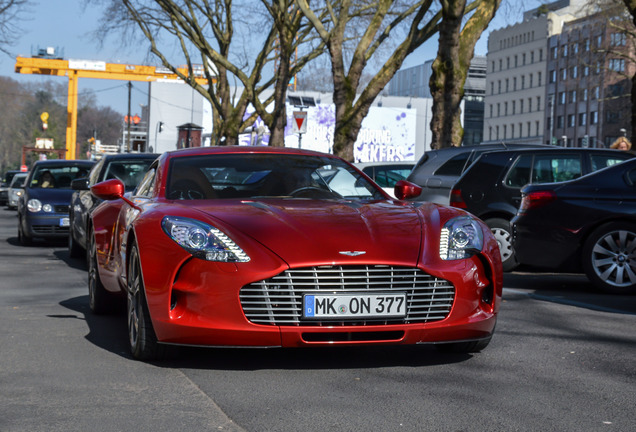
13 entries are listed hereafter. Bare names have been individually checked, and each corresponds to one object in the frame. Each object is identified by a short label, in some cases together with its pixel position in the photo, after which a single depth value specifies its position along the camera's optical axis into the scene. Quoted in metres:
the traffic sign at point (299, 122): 26.76
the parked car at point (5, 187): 46.69
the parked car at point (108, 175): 13.99
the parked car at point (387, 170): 20.66
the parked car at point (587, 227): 10.12
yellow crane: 68.44
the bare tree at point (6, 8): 29.34
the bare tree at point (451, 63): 18.73
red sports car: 5.35
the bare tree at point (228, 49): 30.09
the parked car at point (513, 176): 12.75
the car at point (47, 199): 17.47
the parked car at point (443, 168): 14.33
